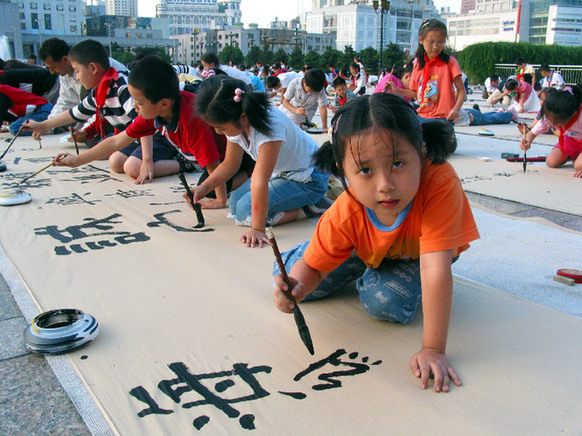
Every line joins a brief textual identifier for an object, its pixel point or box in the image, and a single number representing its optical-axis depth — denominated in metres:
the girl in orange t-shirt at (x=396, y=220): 1.17
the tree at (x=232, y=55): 48.40
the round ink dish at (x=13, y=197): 2.83
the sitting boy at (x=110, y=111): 3.42
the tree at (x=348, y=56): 25.35
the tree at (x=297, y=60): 28.47
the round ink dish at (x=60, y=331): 1.40
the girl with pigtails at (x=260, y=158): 2.13
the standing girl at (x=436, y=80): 3.93
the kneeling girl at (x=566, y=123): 3.71
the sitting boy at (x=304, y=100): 5.74
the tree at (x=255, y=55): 40.70
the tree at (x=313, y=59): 30.22
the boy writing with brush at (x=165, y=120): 2.52
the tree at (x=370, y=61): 25.27
